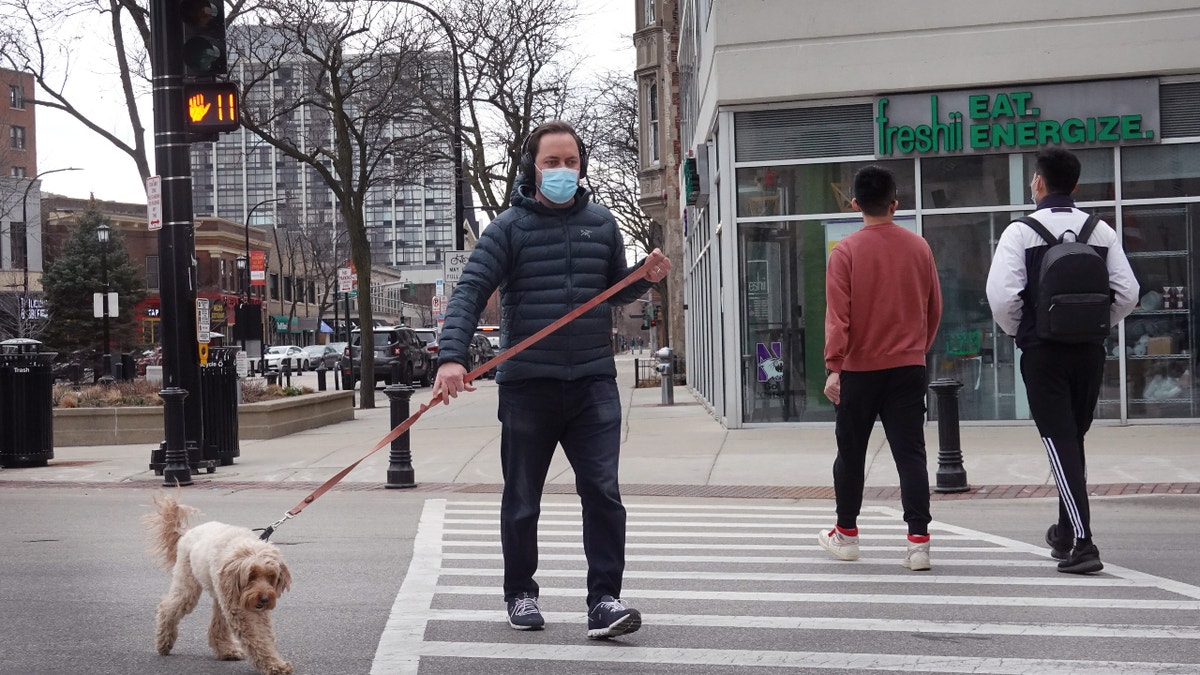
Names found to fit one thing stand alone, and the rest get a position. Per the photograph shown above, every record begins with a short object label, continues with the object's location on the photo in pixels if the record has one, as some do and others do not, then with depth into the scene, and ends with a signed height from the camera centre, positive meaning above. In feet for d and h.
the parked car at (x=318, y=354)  193.88 -0.97
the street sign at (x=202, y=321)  45.37 +1.00
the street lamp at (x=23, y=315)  151.53 +4.63
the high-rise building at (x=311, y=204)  408.05 +56.21
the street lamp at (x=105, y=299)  141.59 +4.65
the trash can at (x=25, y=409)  48.16 -1.88
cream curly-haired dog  14.61 -2.54
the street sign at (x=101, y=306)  132.77 +4.69
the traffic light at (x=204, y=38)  40.06 +9.19
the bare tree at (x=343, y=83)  86.99 +18.39
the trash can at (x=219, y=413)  47.37 -2.19
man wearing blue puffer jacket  17.78 -0.20
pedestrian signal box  41.24 +7.37
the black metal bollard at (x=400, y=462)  39.99 -3.39
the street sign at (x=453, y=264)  84.17 +4.94
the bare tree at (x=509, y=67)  105.19 +22.11
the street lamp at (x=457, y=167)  87.65 +11.95
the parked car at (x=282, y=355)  200.26 -1.17
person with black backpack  21.77 +0.32
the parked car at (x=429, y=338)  142.69 +0.82
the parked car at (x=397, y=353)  130.93 -0.68
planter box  60.23 -3.21
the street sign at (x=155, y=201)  44.21 +4.89
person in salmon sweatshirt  22.63 -0.05
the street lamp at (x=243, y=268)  188.36 +11.63
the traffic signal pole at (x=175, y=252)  42.63 +3.23
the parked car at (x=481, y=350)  181.27 -0.83
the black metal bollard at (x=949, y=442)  35.60 -2.87
